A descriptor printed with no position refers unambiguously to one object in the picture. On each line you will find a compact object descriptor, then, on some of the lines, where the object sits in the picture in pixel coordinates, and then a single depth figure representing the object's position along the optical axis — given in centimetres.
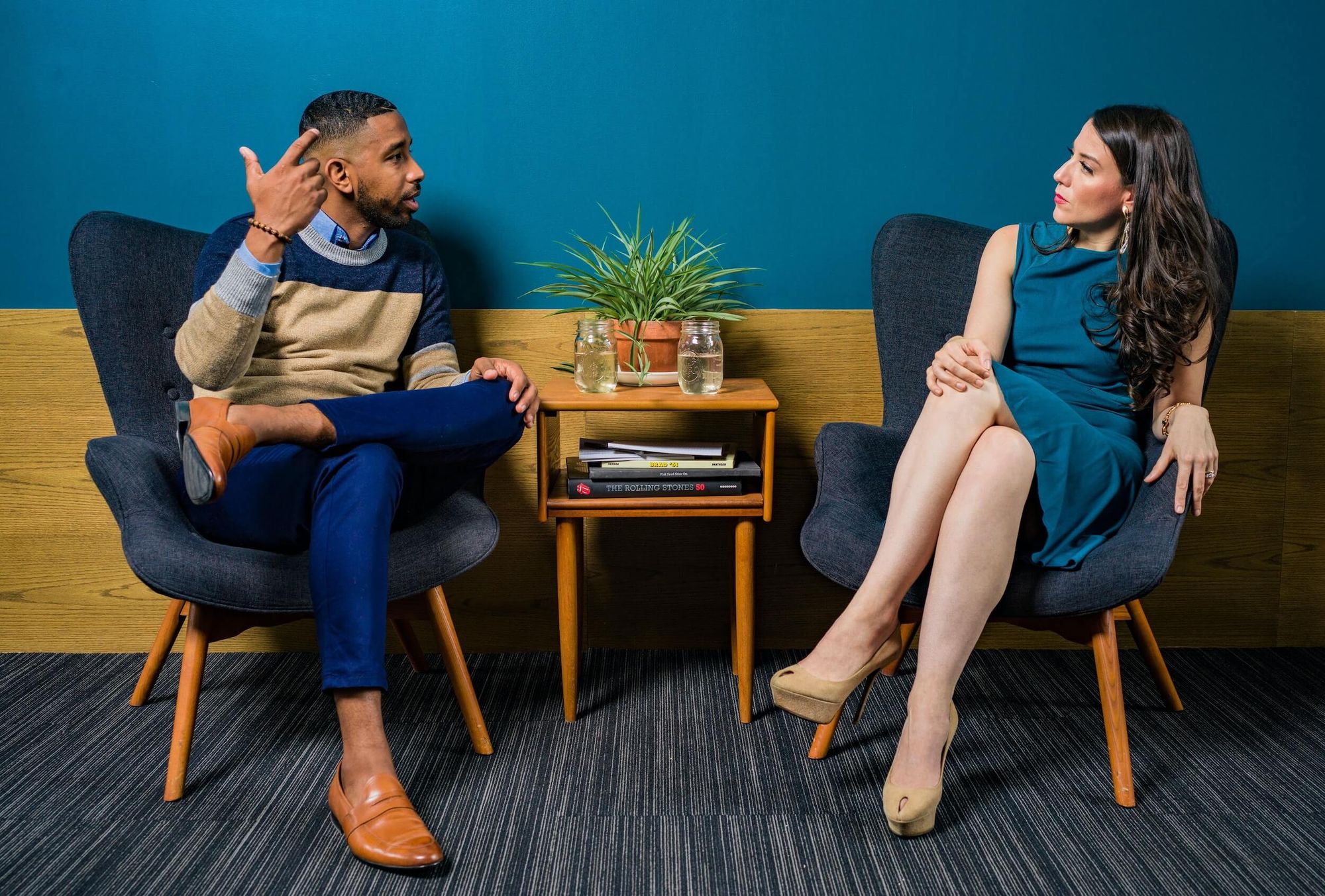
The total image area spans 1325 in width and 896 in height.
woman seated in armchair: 153
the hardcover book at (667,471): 189
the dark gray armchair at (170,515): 153
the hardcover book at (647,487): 189
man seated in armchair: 149
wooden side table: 186
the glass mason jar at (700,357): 190
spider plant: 199
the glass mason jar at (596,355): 191
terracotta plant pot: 198
